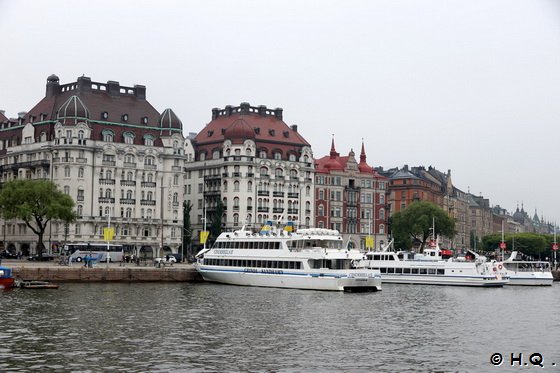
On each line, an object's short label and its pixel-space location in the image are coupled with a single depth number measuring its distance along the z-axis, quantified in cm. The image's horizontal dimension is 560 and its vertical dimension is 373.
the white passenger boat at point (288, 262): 8819
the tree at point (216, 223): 15038
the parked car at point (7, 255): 13049
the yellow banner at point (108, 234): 10906
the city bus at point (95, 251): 12038
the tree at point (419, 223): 17275
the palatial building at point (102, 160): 13925
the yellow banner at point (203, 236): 11749
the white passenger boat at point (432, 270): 10762
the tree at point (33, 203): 11794
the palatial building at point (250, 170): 15812
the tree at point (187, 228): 15612
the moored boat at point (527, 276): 11769
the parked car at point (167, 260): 10831
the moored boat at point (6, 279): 8062
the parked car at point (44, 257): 12175
